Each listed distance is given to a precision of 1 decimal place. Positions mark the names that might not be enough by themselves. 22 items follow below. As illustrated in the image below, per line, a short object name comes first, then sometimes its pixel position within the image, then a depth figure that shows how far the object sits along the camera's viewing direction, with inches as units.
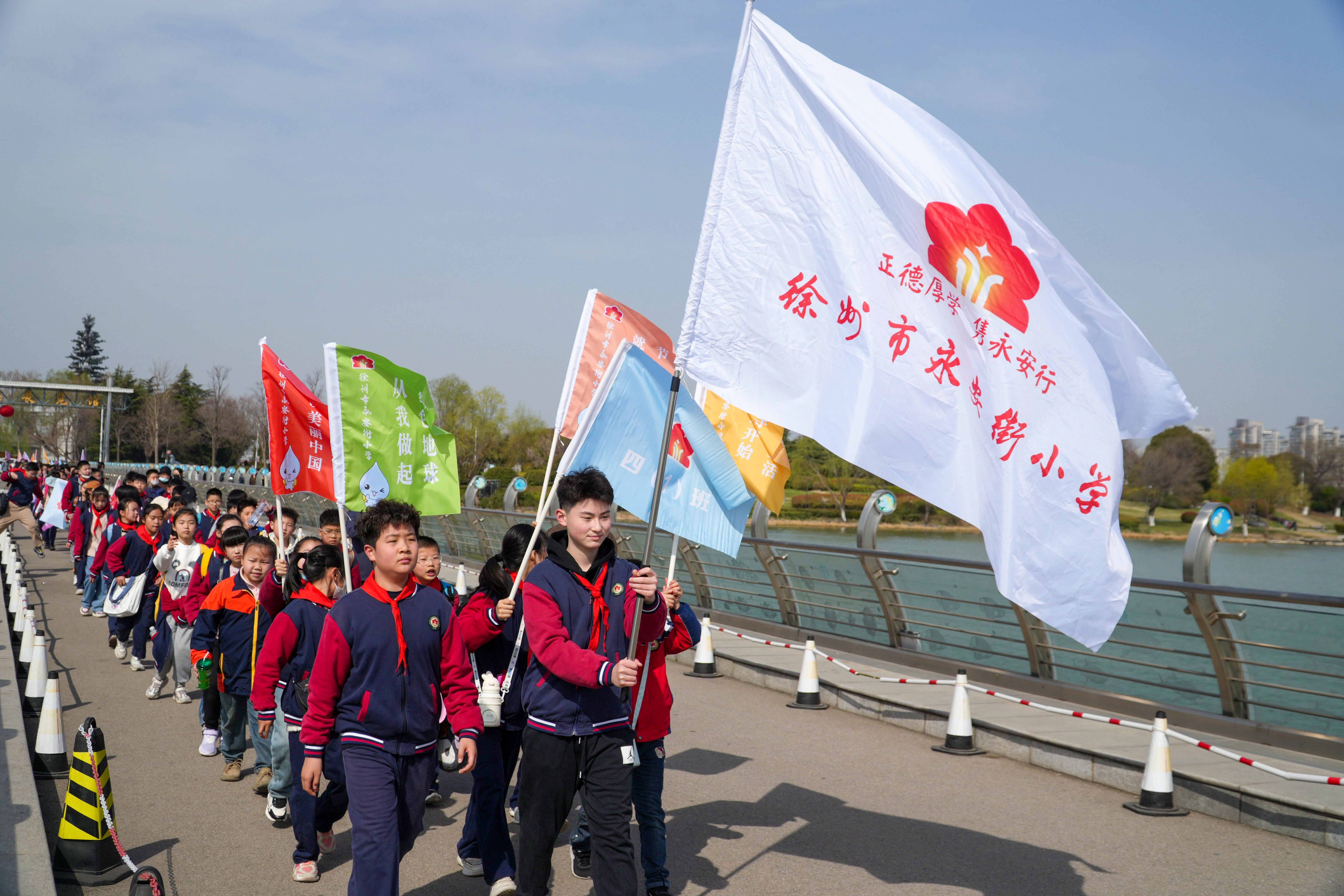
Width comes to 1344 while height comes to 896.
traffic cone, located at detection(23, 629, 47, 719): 313.7
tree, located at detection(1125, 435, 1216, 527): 1063.6
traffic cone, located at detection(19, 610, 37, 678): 388.2
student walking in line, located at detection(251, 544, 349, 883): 207.3
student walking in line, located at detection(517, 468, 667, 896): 158.1
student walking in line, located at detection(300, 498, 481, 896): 157.8
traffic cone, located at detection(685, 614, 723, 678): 459.8
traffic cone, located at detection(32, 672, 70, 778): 262.8
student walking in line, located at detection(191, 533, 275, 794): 275.0
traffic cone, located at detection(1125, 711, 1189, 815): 260.5
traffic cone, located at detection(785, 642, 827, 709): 393.4
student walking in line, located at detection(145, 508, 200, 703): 355.3
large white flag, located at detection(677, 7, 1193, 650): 166.1
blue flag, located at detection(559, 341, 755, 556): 206.4
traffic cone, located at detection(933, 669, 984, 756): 323.0
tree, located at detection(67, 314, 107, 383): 4776.1
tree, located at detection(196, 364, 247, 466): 3100.4
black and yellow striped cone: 201.5
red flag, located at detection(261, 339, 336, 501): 310.5
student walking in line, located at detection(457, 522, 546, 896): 196.1
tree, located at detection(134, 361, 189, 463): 3041.3
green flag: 264.5
